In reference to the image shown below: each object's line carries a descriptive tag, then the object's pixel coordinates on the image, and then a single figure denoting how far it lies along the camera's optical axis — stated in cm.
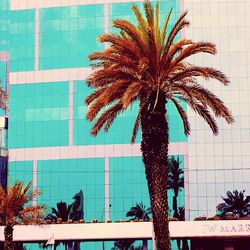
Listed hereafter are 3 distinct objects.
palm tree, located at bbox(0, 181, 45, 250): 6316
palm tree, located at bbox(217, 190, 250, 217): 8192
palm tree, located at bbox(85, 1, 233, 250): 4191
